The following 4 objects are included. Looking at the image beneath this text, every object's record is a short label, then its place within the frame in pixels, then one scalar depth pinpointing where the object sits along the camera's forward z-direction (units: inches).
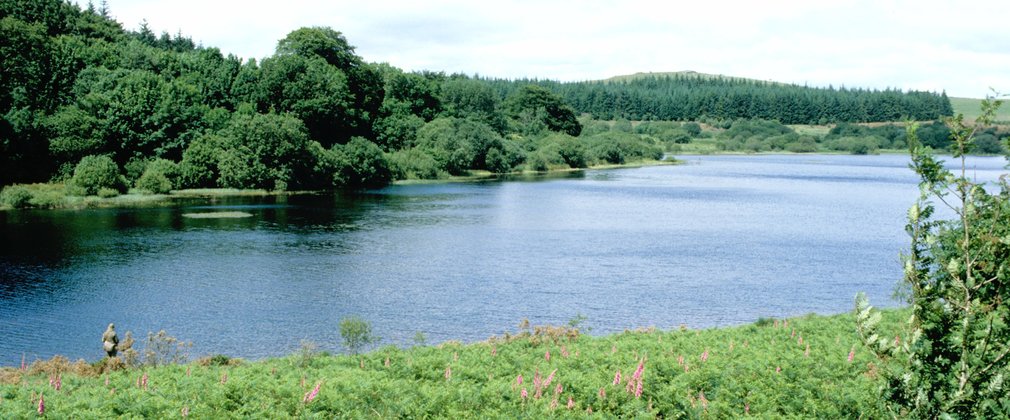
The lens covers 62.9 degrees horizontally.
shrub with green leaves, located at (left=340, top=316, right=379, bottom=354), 1061.8
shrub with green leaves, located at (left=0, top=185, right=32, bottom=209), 2829.7
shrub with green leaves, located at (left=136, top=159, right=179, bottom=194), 3339.1
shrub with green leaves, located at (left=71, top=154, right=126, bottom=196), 3122.5
